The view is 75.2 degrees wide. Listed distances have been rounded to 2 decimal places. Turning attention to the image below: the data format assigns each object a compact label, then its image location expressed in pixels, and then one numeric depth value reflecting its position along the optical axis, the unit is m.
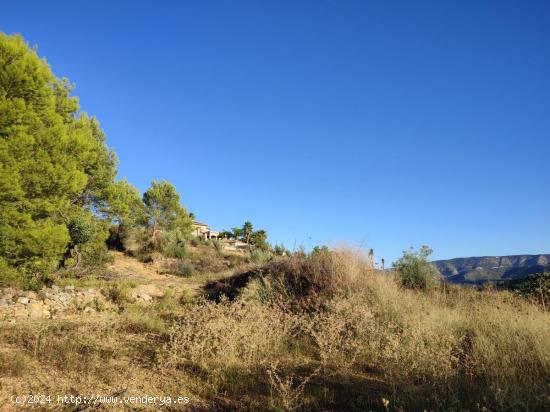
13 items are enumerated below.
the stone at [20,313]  8.27
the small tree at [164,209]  31.82
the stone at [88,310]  9.02
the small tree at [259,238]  42.73
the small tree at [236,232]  57.06
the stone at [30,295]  10.27
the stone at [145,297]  12.04
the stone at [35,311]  8.48
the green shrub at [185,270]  20.77
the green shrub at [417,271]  10.27
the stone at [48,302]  9.92
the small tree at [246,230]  55.00
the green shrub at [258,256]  20.56
